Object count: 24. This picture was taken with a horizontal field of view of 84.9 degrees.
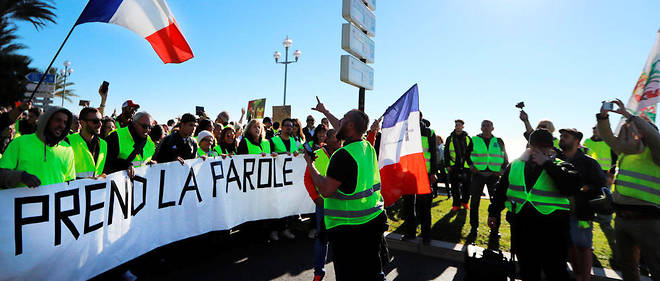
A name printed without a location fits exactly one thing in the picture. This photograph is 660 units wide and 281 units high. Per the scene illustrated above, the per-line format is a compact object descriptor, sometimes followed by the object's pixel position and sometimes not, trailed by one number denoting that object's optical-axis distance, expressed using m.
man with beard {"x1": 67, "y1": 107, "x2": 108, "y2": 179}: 3.89
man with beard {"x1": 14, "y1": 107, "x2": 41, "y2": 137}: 6.16
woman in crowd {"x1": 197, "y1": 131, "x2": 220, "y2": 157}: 5.27
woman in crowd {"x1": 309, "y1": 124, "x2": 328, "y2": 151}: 6.17
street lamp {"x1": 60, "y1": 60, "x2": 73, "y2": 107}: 31.49
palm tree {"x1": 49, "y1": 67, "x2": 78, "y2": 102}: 35.00
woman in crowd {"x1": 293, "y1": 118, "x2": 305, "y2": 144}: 6.88
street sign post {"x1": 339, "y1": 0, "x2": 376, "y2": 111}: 6.76
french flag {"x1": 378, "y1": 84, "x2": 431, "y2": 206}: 4.35
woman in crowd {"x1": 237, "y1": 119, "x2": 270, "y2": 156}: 5.85
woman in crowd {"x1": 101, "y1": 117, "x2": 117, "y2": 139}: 5.06
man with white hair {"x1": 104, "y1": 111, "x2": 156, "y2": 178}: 4.30
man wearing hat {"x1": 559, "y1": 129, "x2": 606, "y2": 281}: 3.76
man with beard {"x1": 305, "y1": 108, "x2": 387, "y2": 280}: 2.72
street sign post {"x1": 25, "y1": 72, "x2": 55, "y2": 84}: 5.97
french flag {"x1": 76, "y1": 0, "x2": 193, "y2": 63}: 3.86
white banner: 3.11
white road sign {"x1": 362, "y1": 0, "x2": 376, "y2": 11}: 7.75
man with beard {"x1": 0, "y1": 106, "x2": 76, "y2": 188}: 3.02
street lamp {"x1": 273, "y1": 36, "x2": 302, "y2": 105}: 20.02
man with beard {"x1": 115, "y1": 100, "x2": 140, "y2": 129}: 5.36
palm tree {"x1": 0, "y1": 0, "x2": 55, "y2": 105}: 19.02
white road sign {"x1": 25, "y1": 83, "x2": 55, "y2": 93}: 7.31
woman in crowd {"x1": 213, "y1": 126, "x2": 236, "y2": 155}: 6.02
